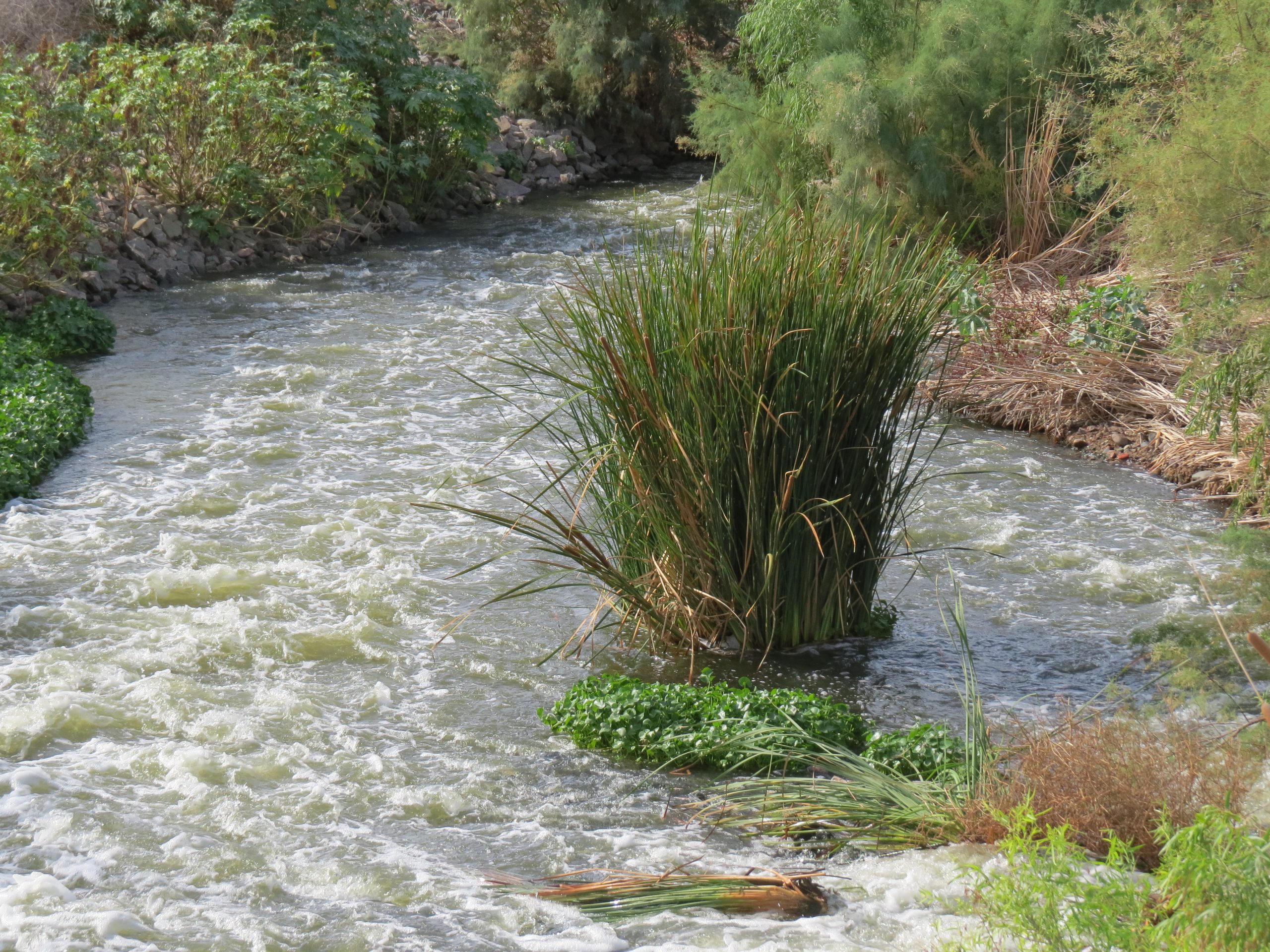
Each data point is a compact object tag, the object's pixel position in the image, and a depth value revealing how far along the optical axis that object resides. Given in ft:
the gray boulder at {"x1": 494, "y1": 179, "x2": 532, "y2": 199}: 101.04
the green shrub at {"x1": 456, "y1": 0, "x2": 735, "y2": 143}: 110.93
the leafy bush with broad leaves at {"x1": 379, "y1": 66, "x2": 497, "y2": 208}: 90.33
